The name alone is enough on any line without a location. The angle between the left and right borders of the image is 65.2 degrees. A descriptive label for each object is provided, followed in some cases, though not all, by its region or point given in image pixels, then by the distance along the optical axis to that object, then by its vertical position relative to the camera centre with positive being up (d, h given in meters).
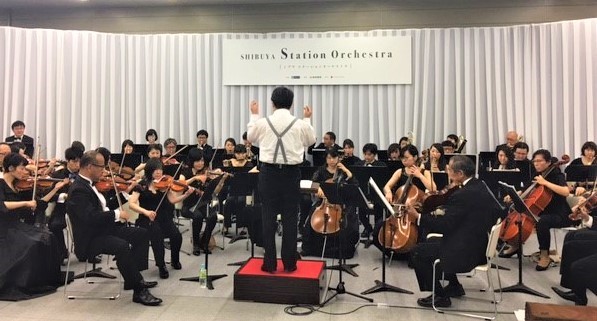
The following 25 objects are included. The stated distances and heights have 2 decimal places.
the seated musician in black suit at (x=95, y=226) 3.92 -0.46
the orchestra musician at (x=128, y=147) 7.50 +0.41
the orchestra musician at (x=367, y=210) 6.33 -0.48
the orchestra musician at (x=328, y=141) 7.87 +0.55
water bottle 4.55 -1.03
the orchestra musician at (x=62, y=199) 4.93 -0.28
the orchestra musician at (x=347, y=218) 5.50 -0.57
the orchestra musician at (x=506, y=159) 6.17 +0.20
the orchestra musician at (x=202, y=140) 8.29 +0.58
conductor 3.89 +0.05
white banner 8.41 +2.07
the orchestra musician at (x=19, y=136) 8.13 +0.64
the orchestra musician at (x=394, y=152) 6.80 +0.31
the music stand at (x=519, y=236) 4.17 -0.62
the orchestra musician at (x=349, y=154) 7.10 +0.30
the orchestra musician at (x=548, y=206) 4.95 -0.36
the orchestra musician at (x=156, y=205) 4.80 -0.34
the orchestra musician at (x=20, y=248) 4.11 -0.69
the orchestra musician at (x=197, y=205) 5.51 -0.41
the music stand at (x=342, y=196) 4.13 -0.21
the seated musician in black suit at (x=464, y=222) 3.62 -0.38
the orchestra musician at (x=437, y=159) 5.93 +0.18
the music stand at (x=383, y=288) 4.34 -1.07
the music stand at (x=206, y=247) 4.53 -0.73
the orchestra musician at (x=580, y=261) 3.65 -0.73
